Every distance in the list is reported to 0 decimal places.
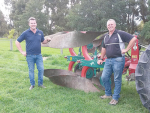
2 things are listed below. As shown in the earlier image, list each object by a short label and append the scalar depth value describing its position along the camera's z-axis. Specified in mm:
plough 2367
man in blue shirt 3711
